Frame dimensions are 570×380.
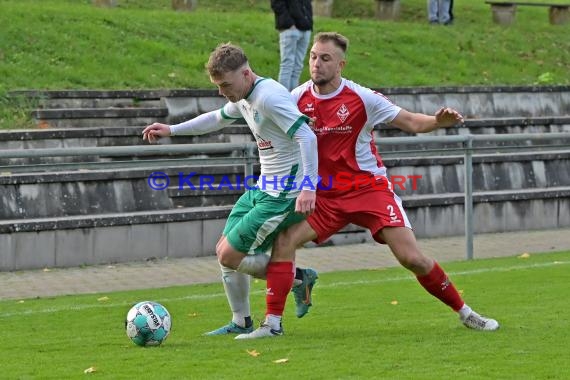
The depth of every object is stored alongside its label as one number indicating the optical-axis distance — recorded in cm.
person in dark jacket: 3700
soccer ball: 1731
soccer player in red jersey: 1800
